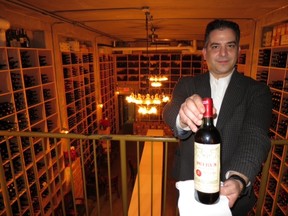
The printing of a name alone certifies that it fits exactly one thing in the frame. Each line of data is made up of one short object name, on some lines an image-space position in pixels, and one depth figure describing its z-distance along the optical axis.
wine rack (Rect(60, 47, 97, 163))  5.71
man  0.86
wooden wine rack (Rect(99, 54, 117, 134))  8.65
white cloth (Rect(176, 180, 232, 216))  0.75
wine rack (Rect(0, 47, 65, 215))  3.50
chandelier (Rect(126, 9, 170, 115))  4.68
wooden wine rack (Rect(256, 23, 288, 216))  3.74
